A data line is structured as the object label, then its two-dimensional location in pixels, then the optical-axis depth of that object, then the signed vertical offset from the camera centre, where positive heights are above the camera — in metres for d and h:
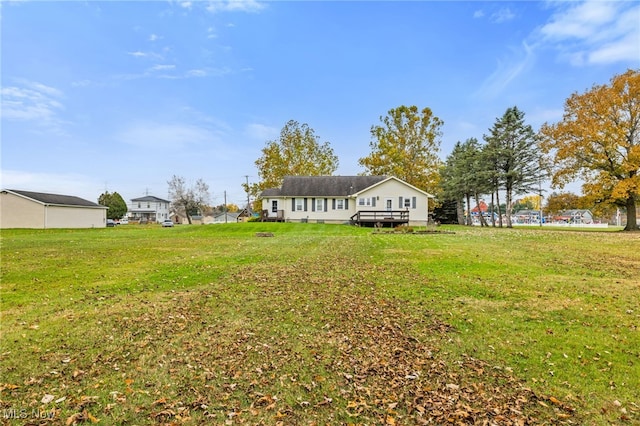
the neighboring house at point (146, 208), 83.69 +2.96
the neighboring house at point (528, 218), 78.92 -0.21
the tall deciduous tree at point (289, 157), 49.78 +9.79
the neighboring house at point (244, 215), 60.67 +0.74
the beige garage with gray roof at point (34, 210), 36.38 +1.11
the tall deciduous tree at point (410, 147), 42.94 +9.74
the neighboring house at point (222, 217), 95.43 +0.53
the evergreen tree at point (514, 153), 37.62 +7.65
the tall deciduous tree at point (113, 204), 70.75 +3.48
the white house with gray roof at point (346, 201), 34.47 +1.99
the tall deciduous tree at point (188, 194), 67.50 +5.43
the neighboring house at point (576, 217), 81.81 -0.03
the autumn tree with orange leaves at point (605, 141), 27.30 +6.83
